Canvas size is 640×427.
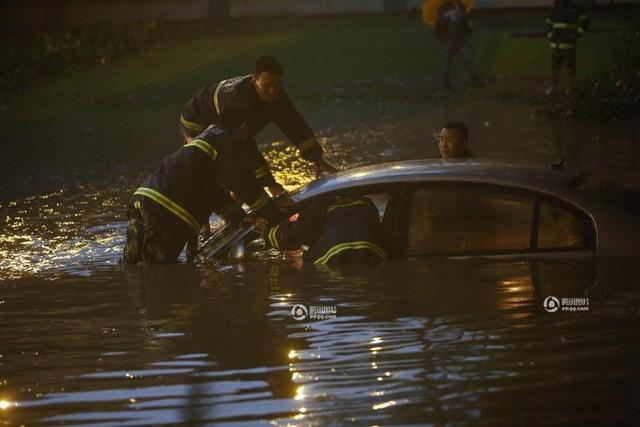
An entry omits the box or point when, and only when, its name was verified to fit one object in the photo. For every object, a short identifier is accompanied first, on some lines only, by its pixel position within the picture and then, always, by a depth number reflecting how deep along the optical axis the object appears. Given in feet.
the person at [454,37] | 166.20
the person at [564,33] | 147.23
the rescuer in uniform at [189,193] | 55.42
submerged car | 47.62
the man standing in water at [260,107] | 63.62
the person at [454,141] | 60.34
